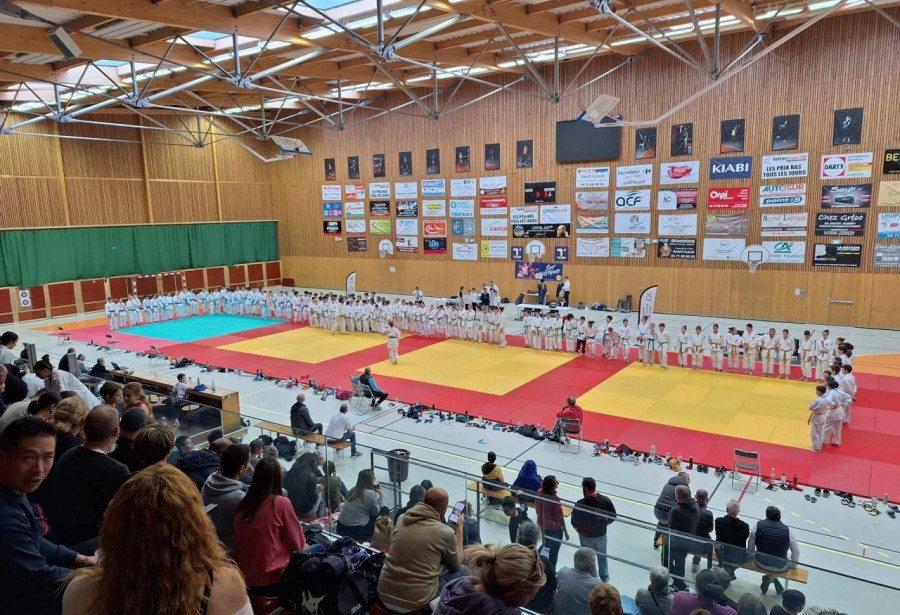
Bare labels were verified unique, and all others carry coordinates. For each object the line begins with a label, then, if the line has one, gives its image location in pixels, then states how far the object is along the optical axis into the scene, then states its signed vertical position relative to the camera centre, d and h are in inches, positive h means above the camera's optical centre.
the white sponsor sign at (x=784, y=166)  876.6 +69.2
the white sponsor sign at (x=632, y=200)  1005.2 +30.0
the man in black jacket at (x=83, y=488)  142.9 -58.3
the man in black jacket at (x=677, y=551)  203.3 -114.9
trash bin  261.9 -102.9
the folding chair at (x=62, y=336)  894.0 -150.4
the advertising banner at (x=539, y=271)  1113.9 -90.2
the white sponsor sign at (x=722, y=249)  942.8 -49.6
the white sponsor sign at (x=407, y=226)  1275.8 -3.2
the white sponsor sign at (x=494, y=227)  1162.0 -8.9
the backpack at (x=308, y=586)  159.0 -91.3
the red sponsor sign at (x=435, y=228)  1238.9 -8.0
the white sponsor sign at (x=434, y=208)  1231.5 +31.5
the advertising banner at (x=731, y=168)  916.0 +71.7
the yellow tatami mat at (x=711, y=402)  518.6 -173.0
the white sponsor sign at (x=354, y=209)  1347.2 +36.6
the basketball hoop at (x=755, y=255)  924.6 -59.5
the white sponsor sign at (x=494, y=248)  1165.7 -48.2
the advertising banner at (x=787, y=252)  898.7 -54.0
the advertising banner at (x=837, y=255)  860.6 -58.1
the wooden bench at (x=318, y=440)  285.3 -98.4
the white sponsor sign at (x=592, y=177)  1040.2 +71.6
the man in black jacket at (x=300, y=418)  459.5 -140.3
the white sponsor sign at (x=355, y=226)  1354.6 -0.1
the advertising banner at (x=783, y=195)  883.4 +27.8
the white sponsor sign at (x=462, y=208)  1193.4 +29.1
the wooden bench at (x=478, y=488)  252.9 -107.7
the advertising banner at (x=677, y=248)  978.7 -48.2
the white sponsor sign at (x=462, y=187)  1186.0 +68.5
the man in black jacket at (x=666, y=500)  316.5 -145.7
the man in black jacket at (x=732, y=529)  273.6 -136.7
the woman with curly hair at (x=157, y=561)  84.0 -45.1
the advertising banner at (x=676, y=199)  964.0 +28.7
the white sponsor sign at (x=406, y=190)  1259.8 +70.7
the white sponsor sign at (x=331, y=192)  1379.2 +75.9
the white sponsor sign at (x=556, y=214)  1085.8 +11.7
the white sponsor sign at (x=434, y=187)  1223.5 +72.3
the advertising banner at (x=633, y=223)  1013.2 -7.4
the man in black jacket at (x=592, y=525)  224.7 -112.3
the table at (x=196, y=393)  492.7 -131.0
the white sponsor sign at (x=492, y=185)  1149.7 +69.6
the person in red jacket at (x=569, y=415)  476.4 -148.8
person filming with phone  161.3 -87.2
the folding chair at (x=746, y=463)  405.7 -161.4
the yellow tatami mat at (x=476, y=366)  670.5 -168.0
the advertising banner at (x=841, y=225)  848.9 -15.8
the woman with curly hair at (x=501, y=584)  118.5 -69.2
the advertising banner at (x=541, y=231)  1096.2 -17.2
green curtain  1093.1 -35.8
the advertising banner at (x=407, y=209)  1267.2 +31.7
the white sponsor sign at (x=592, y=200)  1045.2 +32.4
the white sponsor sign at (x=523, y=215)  1123.9 +12.1
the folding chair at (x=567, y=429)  474.0 -158.1
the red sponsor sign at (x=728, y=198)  923.4 +27.5
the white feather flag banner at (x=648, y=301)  768.9 -102.0
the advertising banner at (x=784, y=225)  888.9 -14.6
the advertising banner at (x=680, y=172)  958.5 +70.2
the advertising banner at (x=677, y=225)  971.3 -11.6
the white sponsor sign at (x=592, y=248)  1059.3 -48.2
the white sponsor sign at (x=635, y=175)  999.0 +69.6
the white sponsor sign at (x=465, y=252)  1203.2 -55.9
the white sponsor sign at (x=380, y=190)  1299.2 +73.7
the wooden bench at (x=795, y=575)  181.5 -105.3
